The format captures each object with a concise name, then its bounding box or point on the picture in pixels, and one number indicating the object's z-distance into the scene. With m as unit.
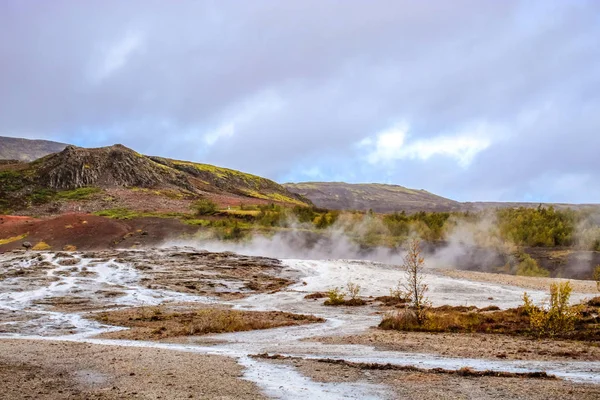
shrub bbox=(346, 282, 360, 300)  32.12
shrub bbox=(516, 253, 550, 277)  46.38
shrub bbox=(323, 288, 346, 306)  30.78
